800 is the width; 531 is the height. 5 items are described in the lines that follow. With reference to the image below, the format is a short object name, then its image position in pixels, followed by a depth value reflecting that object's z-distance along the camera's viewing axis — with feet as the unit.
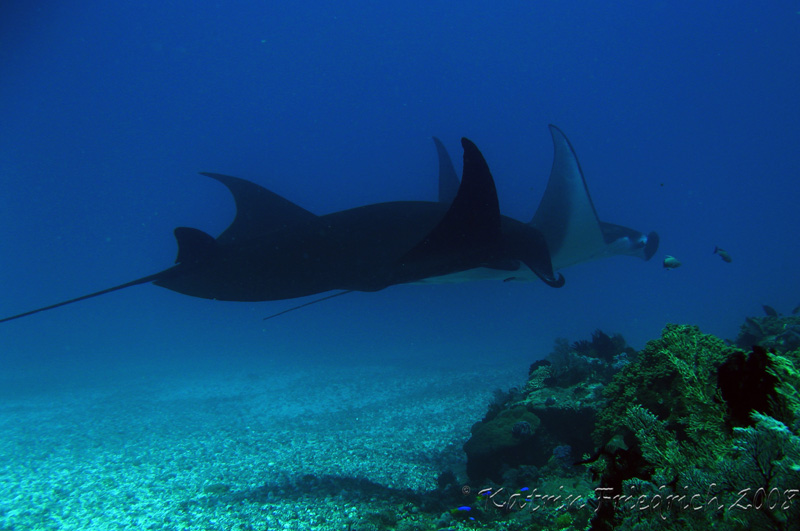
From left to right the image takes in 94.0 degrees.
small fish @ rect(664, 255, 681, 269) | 35.97
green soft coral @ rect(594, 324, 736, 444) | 8.98
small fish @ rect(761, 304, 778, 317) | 31.46
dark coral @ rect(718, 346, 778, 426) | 7.12
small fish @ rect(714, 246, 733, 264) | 37.22
